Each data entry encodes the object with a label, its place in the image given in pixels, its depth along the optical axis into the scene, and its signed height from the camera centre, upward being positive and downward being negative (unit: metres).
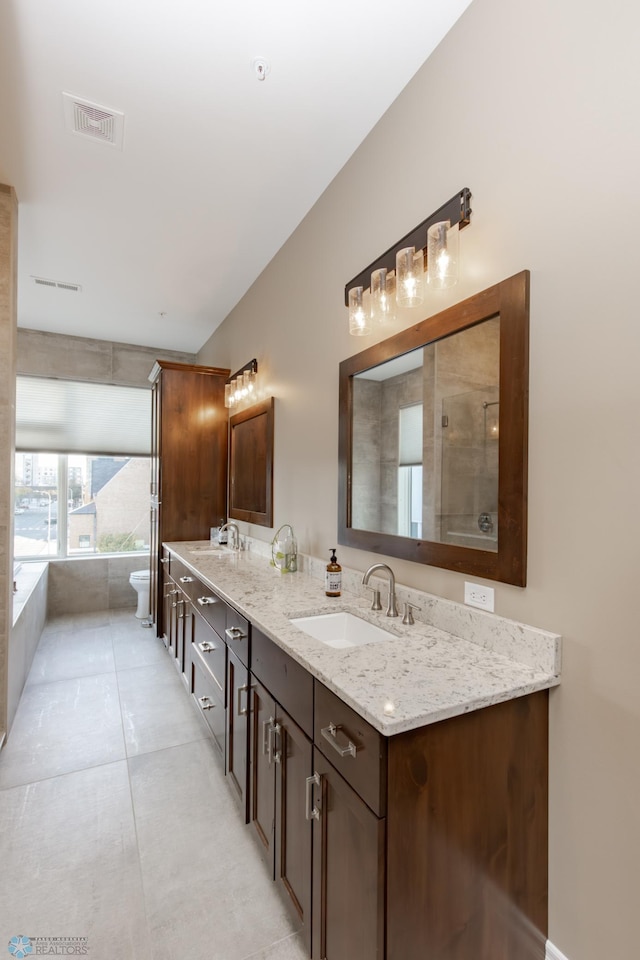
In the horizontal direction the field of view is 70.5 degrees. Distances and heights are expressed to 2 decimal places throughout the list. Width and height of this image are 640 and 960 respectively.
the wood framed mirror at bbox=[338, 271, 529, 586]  1.28 +0.15
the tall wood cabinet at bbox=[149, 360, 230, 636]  3.87 +0.23
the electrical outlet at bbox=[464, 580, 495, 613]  1.35 -0.34
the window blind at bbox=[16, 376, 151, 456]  4.62 +0.68
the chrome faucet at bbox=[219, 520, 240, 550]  3.50 -0.40
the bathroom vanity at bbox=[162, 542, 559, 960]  0.94 -0.72
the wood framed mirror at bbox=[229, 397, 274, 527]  3.06 +0.13
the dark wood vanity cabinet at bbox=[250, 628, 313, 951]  1.26 -0.92
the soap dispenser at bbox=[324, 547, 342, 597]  1.97 -0.43
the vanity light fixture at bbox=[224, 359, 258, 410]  3.33 +0.74
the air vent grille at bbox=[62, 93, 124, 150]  1.87 +1.55
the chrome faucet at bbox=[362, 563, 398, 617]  1.64 -0.40
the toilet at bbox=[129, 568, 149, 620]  4.58 -1.10
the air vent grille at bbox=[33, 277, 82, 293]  3.47 +1.53
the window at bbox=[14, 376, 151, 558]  4.66 +0.14
